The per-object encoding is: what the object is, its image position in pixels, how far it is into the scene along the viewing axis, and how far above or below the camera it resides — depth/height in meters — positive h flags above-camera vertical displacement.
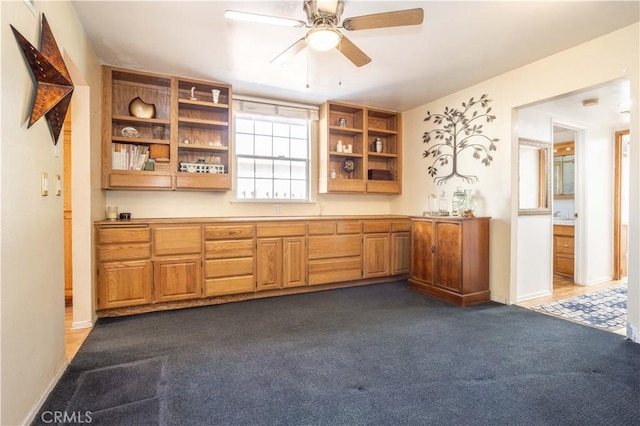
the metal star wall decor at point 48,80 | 1.63 +0.75
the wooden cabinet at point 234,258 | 3.13 -0.54
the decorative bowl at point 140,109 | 3.51 +1.15
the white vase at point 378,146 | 4.93 +1.02
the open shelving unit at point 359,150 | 4.53 +0.94
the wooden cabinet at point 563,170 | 5.41 +0.71
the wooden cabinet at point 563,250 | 4.78 -0.62
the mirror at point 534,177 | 3.82 +0.42
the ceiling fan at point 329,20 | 2.00 +1.24
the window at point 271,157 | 4.31 +0.76
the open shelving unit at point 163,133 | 3.37 +0.94
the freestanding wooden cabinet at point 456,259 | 3.52 -0.57
